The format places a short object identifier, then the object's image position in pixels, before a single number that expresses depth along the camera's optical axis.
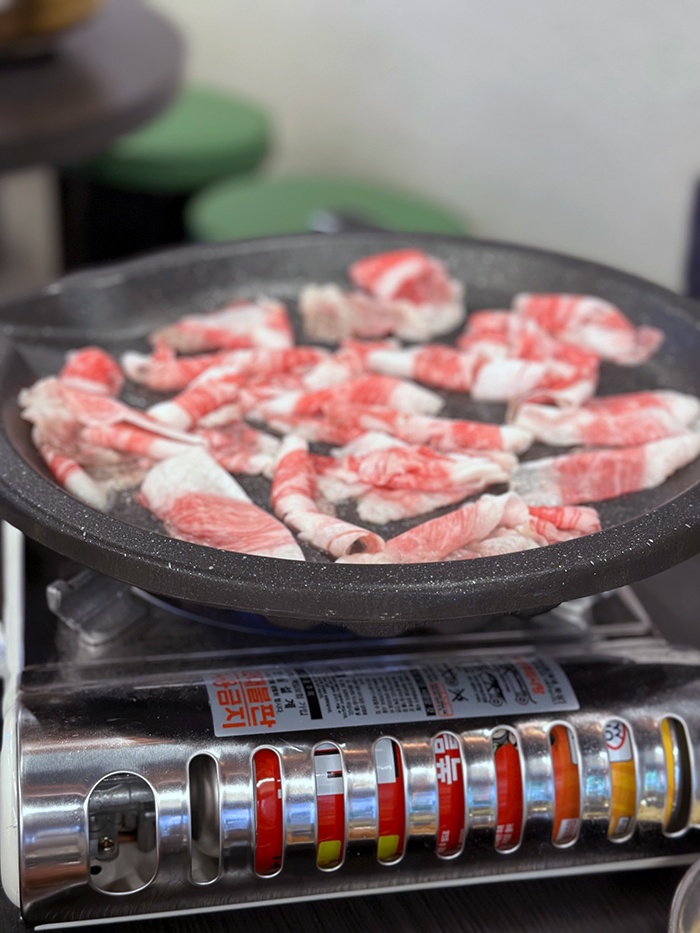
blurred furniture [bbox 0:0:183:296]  2.26
